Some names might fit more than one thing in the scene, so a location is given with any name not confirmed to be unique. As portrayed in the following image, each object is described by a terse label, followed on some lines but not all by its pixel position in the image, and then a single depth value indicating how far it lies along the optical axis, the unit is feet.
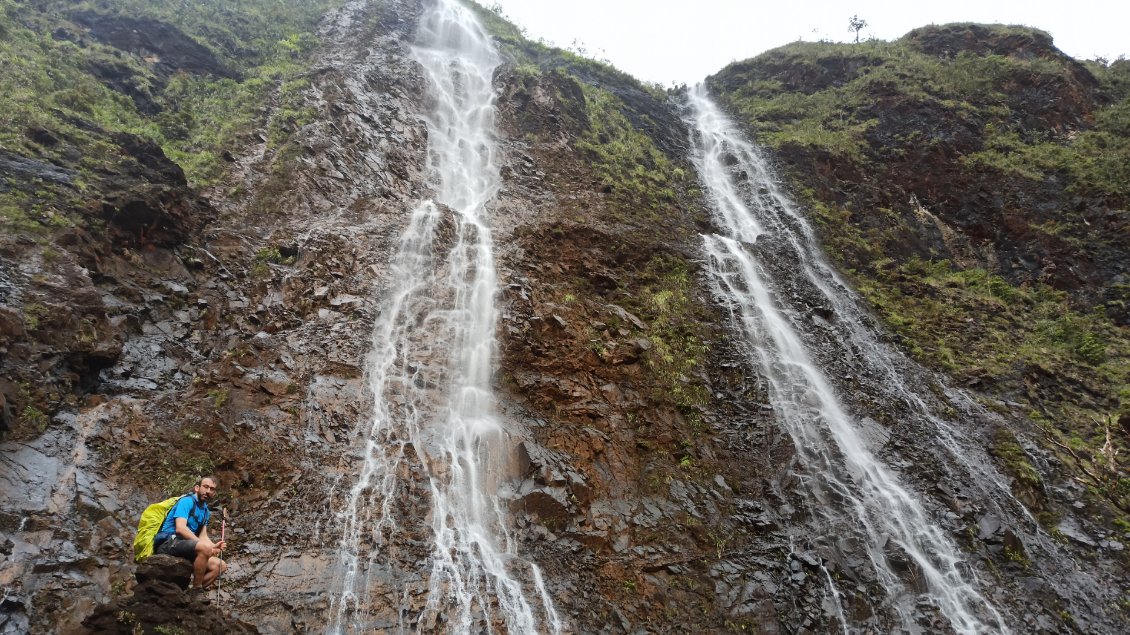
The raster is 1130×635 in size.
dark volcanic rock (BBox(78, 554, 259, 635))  16.98
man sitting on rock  17.56
